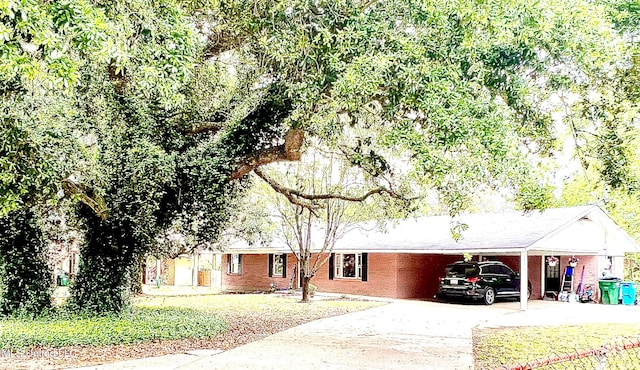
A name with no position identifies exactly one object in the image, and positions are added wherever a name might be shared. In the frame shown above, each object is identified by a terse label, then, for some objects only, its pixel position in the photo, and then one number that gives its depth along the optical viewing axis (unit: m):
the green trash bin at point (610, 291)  22.62
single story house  20.98
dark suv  21.48
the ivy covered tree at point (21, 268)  14.24
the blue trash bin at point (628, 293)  22.38
